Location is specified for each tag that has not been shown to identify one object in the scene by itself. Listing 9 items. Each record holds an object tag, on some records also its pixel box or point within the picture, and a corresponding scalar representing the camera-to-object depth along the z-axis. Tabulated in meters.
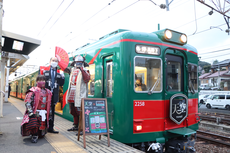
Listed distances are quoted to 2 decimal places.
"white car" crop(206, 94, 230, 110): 18.94
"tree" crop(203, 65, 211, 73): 59.72
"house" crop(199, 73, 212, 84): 52.62
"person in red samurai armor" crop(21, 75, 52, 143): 4.57
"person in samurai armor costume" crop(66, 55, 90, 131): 5.25
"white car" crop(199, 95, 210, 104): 24.71
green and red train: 4.38
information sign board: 4.44
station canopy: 5.79
